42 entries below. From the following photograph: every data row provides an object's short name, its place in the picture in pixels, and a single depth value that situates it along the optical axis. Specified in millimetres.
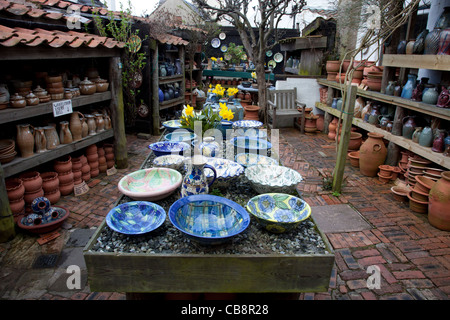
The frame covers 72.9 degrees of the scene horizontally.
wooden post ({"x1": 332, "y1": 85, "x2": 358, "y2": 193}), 4059
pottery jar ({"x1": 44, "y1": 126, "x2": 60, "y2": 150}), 3906
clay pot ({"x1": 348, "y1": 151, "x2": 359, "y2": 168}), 5281
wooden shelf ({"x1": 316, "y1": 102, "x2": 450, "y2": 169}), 3864
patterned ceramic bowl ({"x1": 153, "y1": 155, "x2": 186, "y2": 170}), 2848
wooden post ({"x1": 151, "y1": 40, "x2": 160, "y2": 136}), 6441
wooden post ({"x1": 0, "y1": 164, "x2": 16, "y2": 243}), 3021
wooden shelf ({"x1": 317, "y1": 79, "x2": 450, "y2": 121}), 3916
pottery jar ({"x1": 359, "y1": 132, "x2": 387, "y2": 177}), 4828
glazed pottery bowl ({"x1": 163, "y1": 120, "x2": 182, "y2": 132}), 3895
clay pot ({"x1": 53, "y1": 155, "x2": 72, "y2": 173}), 4051
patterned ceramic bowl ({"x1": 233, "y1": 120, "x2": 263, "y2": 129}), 4145
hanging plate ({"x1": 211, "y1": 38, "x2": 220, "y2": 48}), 15859
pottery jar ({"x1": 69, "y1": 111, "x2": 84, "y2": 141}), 4297
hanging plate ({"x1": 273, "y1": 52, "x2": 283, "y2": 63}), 15204
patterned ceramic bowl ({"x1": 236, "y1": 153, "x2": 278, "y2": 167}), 3008
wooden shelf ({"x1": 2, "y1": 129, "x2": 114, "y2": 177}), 3340
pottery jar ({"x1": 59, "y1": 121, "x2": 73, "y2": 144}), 4125
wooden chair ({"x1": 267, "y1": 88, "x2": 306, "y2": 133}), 7301
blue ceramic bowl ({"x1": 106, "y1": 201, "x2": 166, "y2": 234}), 2035
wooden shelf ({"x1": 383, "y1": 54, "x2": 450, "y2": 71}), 3862
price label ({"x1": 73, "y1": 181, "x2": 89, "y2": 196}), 4174
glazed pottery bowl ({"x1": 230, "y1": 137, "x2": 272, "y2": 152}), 3315
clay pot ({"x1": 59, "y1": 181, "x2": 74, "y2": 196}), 4102
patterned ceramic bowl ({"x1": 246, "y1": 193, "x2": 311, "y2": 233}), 2000
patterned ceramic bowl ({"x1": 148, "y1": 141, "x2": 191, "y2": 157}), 3127
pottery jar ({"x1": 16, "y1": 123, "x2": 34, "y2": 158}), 3552
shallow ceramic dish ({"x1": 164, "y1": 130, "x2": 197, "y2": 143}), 3561
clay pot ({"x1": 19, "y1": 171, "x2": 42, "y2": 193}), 3512
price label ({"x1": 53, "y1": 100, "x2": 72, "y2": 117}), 3841
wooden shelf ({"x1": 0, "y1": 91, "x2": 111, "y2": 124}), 3262
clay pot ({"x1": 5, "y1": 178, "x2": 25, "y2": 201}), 3295
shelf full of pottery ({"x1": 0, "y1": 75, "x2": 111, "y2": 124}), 3369
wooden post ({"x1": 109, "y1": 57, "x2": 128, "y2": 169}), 4742
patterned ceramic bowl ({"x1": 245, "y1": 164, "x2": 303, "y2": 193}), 2426
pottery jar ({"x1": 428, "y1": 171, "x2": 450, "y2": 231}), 3354
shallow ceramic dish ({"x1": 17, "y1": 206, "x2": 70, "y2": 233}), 3189
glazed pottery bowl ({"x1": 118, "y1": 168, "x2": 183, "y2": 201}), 2331
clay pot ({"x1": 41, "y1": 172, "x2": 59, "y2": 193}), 3795
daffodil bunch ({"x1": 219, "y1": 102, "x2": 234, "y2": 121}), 3521
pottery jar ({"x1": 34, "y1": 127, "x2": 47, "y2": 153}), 3758
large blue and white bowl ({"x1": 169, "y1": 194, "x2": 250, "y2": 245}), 2000
